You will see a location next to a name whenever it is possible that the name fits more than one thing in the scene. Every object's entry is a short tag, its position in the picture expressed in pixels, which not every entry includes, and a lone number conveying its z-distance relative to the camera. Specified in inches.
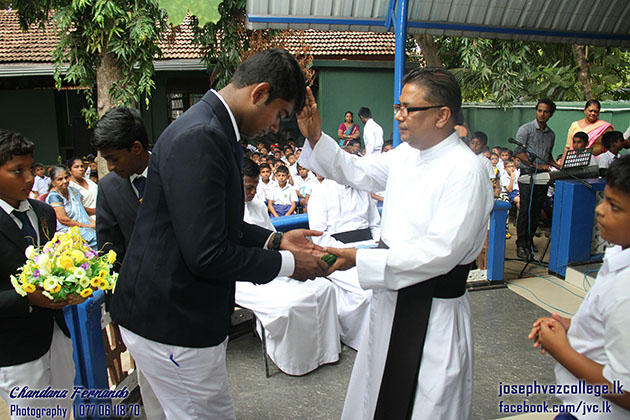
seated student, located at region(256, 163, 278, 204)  340.2
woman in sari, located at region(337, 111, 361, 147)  534.0
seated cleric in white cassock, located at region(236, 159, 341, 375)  153.9
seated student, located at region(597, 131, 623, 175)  299.0
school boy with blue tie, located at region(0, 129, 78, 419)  87.2
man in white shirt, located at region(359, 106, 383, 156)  452.4
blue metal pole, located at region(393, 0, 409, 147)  222.7
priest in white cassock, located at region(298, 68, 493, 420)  82.4
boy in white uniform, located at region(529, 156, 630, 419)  59.6
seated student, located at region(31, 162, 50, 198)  321.4
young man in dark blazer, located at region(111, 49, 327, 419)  65.3
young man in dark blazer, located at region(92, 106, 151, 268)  110.6
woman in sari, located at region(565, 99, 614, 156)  304.5
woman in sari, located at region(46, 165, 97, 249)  220.7
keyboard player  259.6
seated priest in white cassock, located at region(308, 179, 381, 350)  205.8
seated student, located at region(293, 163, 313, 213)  347.3
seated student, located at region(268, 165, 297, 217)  335.6
